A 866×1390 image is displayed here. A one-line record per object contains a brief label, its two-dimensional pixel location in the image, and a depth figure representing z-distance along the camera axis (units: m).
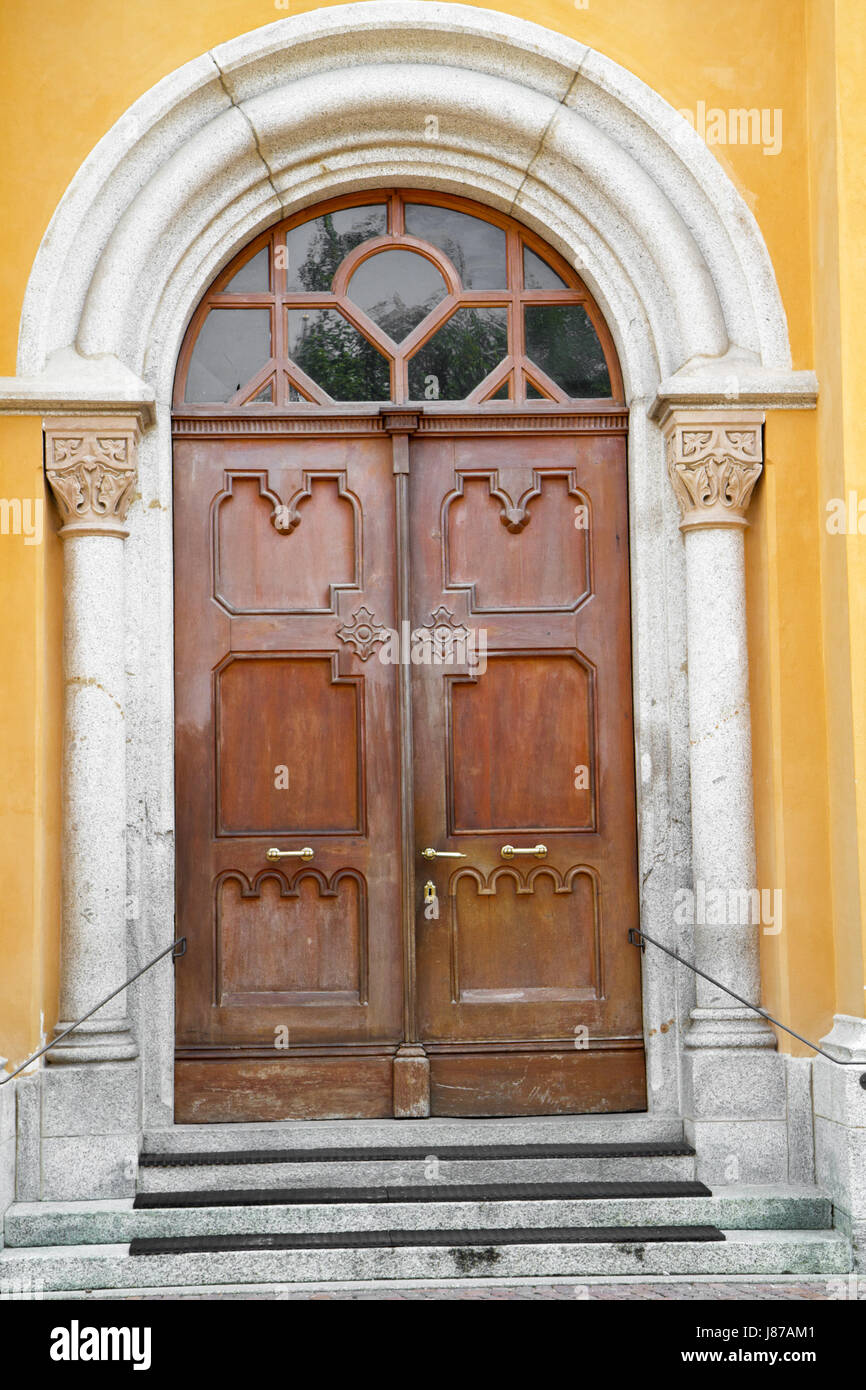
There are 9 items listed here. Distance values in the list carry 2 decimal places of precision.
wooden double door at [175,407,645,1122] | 5.49
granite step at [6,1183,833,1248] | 4.92
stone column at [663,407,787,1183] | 5.20
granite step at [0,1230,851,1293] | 4.71
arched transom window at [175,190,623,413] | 5.69
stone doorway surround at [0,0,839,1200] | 5.24
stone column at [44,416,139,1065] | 5.18
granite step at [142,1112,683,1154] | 5.30
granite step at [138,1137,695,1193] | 5.14
